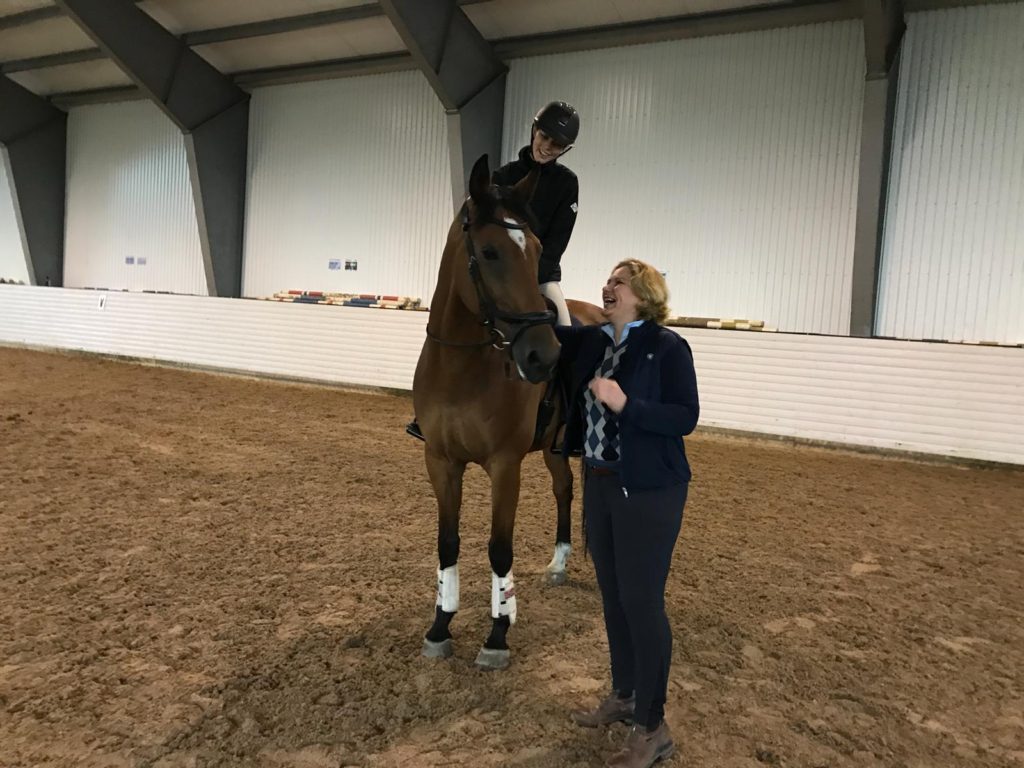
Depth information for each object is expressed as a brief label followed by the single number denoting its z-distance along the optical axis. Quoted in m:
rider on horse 2.86
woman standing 1.89
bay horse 2.27
